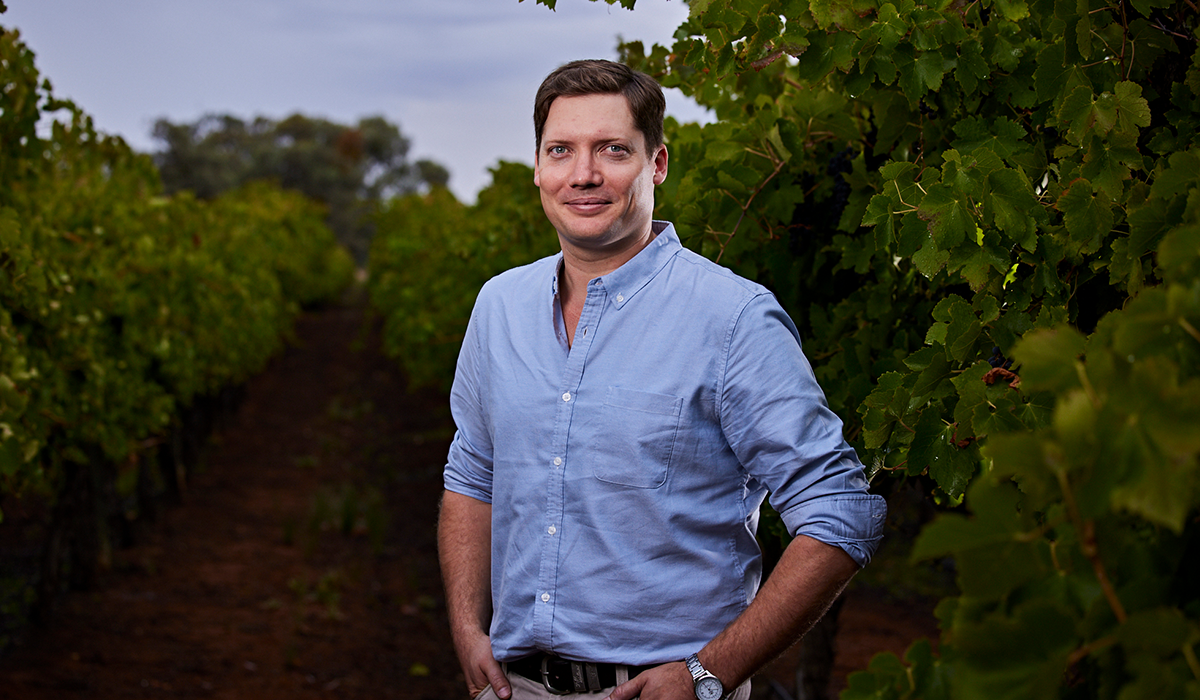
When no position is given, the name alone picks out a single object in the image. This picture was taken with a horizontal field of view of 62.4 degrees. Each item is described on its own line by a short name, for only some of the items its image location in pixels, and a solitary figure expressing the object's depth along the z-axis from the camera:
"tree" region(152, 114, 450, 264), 40.81
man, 1.74
